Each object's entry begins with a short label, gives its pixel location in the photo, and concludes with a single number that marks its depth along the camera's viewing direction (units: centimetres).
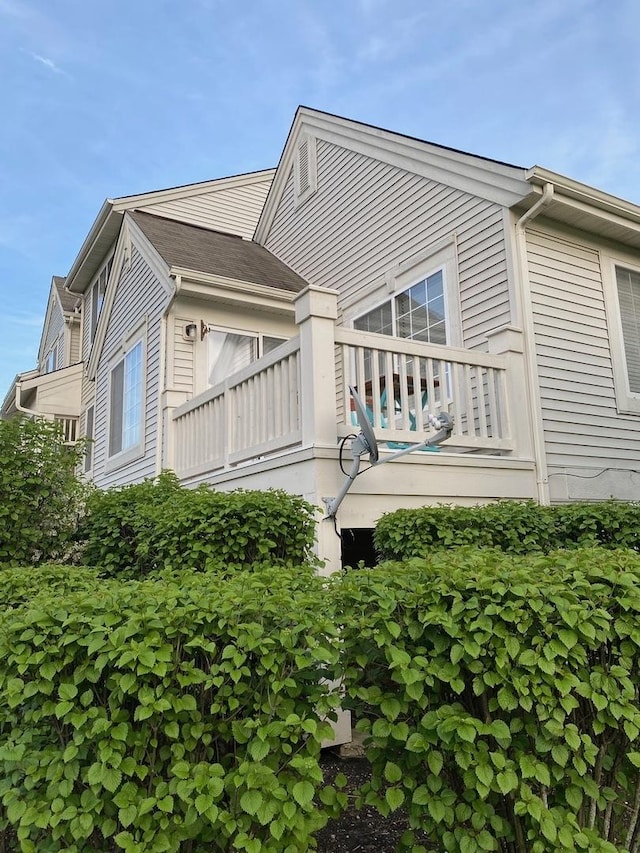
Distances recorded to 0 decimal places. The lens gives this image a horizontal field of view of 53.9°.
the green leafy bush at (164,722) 176
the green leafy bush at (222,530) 395
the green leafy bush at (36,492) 462
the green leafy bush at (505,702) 188
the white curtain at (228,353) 888
